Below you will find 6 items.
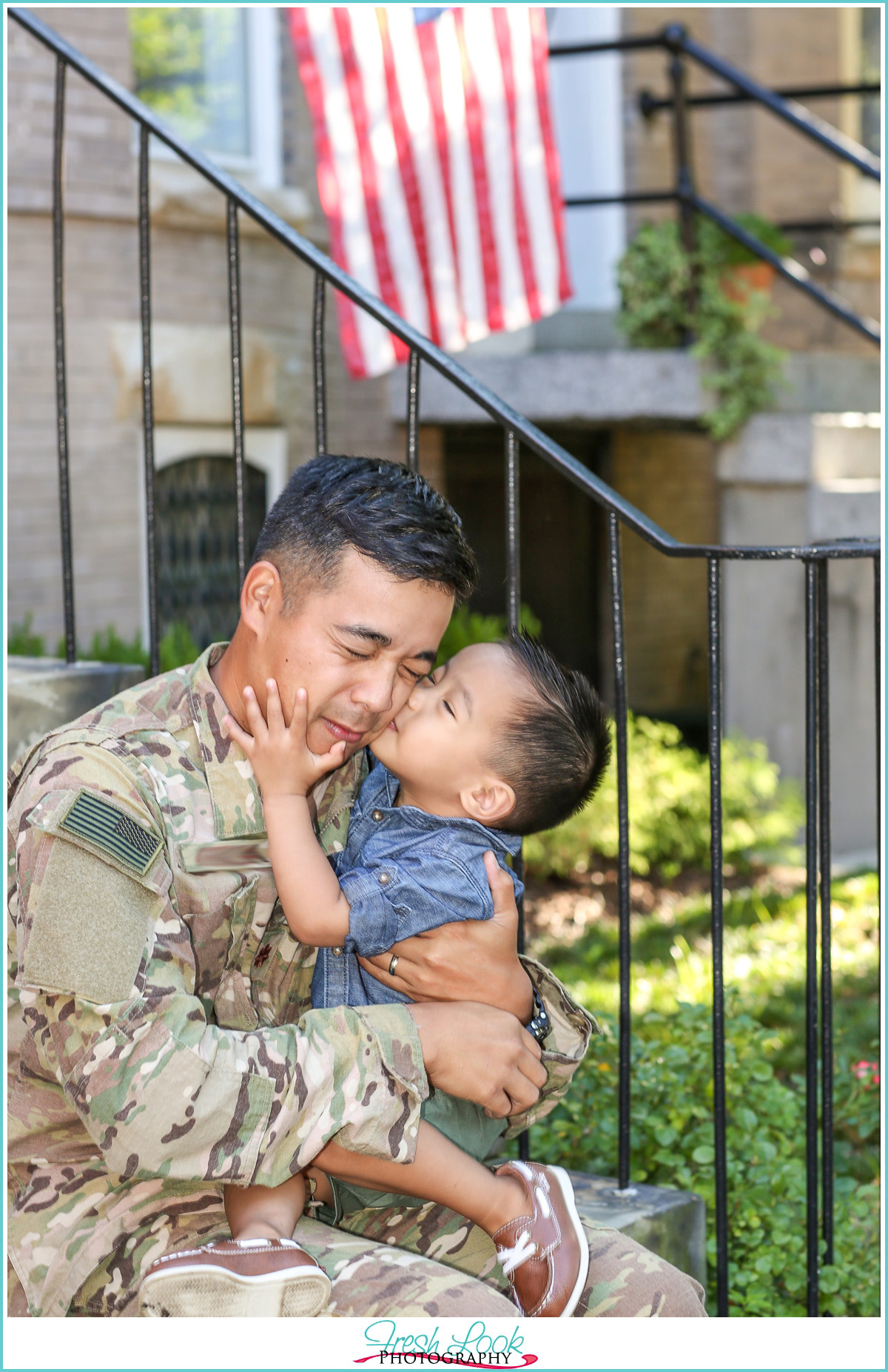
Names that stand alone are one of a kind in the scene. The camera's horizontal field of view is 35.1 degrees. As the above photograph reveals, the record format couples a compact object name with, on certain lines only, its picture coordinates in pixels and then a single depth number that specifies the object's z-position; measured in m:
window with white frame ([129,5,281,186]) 6.69
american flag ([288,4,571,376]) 5.05
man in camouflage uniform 1.78
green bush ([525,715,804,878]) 6.29
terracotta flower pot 7.06
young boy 2.00
